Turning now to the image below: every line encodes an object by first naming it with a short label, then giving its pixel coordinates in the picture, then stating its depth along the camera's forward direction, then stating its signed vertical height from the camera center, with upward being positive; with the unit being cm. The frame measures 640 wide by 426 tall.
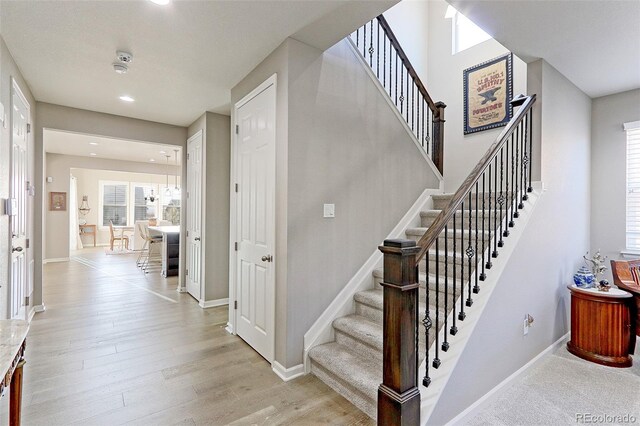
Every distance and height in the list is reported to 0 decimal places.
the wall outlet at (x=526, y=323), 257 -91
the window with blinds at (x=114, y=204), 1128 +22
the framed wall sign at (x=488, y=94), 410 +160
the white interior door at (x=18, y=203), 292 +7
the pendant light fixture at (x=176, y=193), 998 +56
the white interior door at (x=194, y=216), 457 -9
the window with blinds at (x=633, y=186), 334 +29
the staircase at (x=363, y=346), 213 -106
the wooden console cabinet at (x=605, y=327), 275 -100
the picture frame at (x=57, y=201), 816 +22
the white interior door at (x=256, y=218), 274 -7
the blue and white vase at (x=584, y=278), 298 -61
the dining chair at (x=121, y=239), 980 -91
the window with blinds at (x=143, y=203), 1173 +27
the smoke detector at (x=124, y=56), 274 +134
